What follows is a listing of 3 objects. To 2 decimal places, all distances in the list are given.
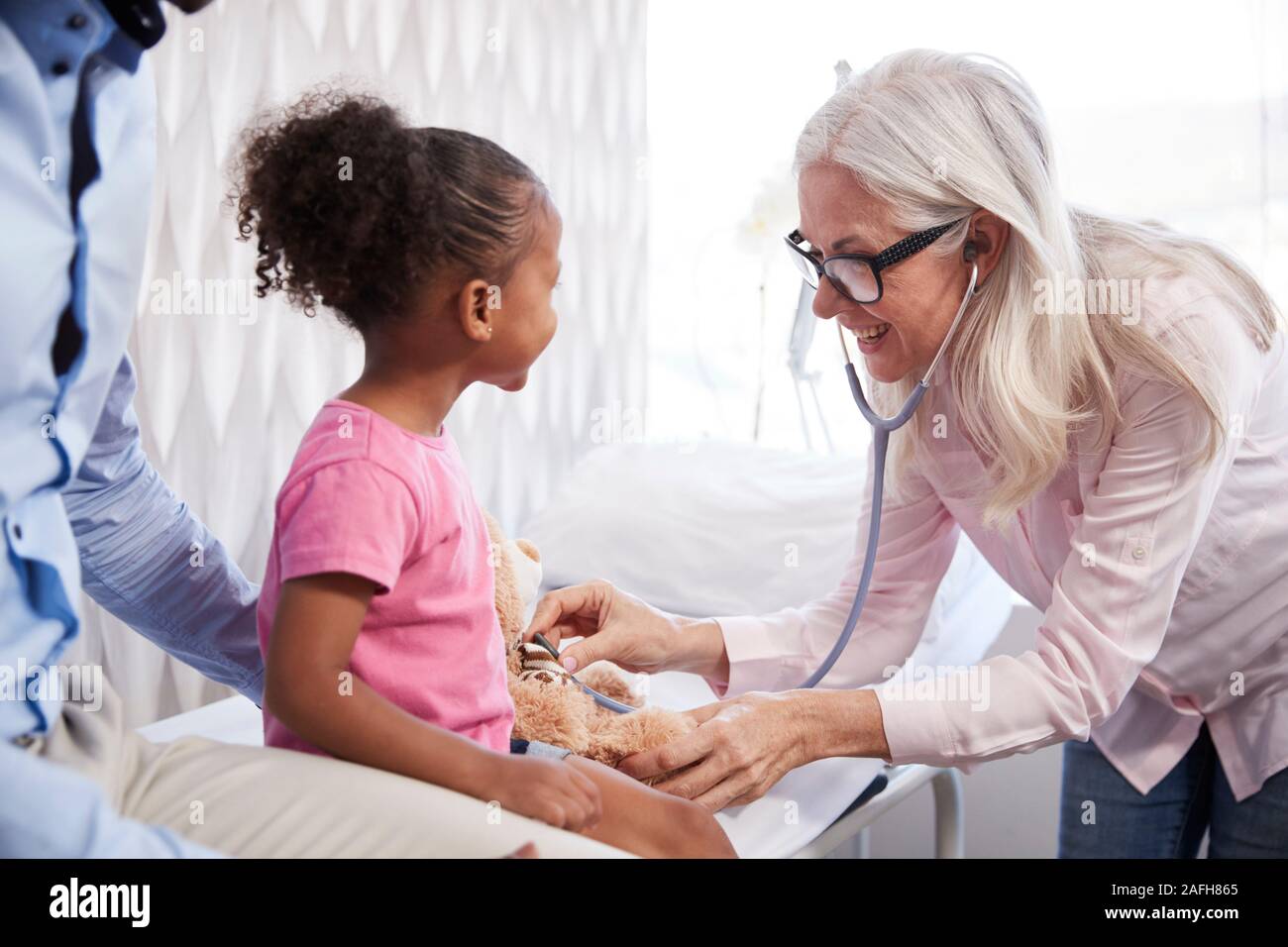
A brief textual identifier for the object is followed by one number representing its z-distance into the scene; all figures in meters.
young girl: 0.88
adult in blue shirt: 0.75
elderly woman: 1.25
